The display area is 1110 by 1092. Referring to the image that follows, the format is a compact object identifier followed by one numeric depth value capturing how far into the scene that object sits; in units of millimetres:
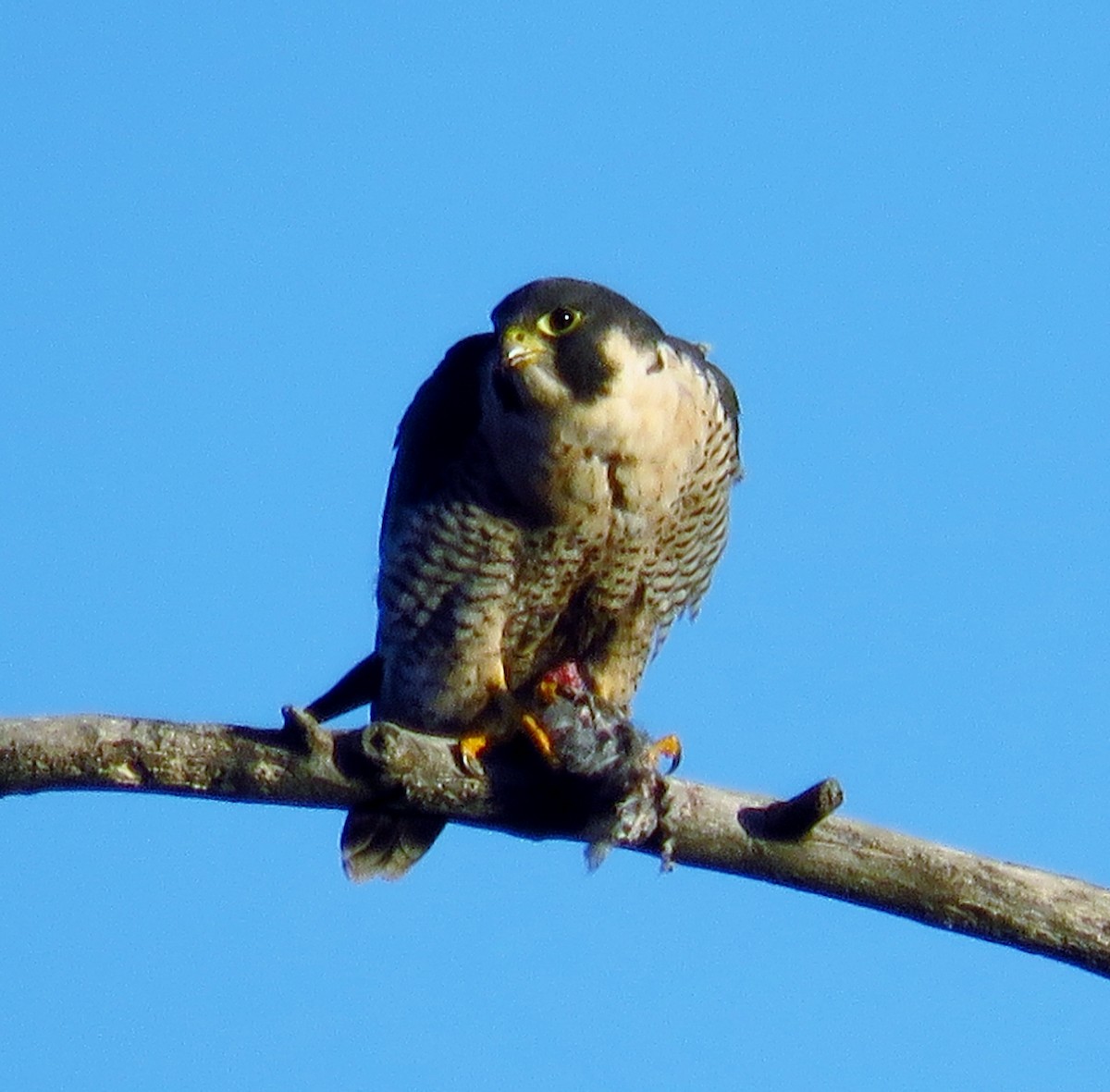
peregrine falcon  11102
